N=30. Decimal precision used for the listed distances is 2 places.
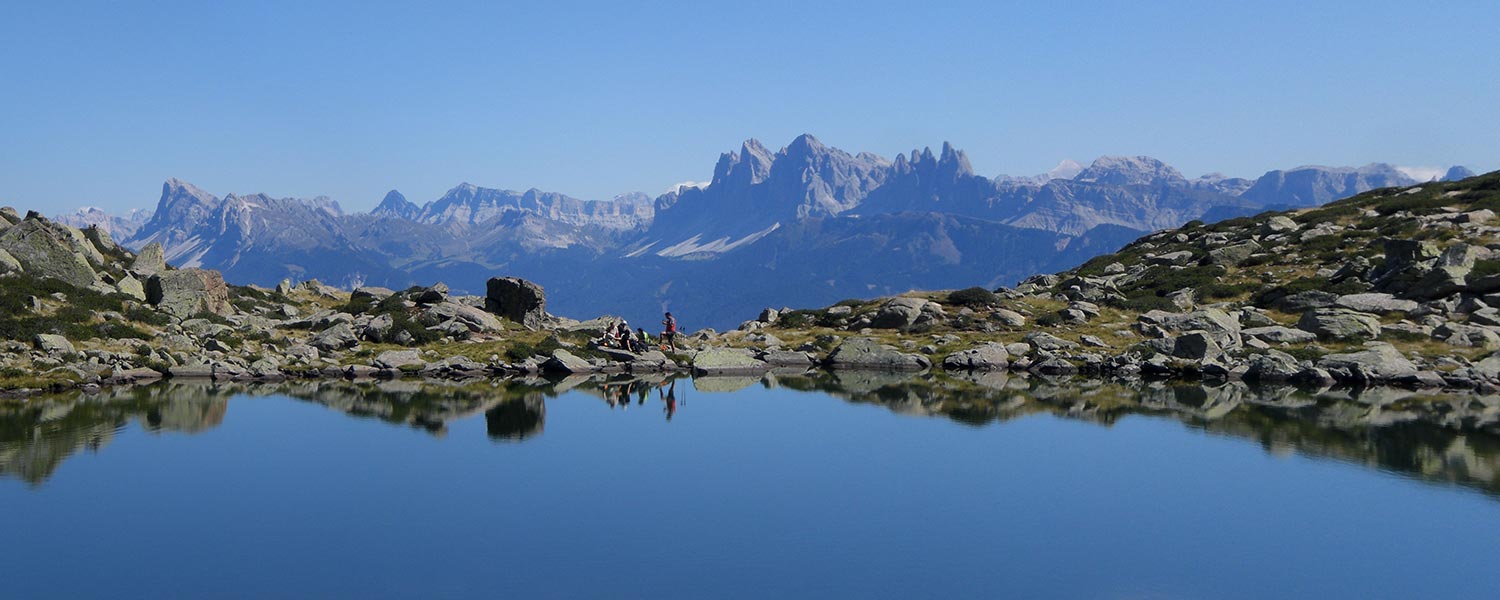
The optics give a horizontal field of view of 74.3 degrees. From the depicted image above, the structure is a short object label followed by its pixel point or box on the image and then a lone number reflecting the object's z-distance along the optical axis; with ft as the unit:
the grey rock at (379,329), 233.76
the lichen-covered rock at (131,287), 224.12
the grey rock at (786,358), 246.47
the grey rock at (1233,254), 306.55
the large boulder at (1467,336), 199.21
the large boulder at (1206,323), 221.87
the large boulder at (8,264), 208.80
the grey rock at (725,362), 233.55
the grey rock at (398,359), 215.51
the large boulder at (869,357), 238.68
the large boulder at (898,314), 273.54
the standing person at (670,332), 252.62
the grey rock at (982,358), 232.53
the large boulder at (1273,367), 199.52
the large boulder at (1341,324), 213.87
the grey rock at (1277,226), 339.77
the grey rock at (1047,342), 233.96
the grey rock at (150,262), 247.70
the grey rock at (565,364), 225.76
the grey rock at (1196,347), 213.05
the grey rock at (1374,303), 223.71
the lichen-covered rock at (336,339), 221.66
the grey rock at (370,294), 282.97
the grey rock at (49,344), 183.52
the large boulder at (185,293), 225.76
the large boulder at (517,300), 266.98
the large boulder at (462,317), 247.29
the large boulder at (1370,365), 191.62
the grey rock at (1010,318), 263.29
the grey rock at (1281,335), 217.36
